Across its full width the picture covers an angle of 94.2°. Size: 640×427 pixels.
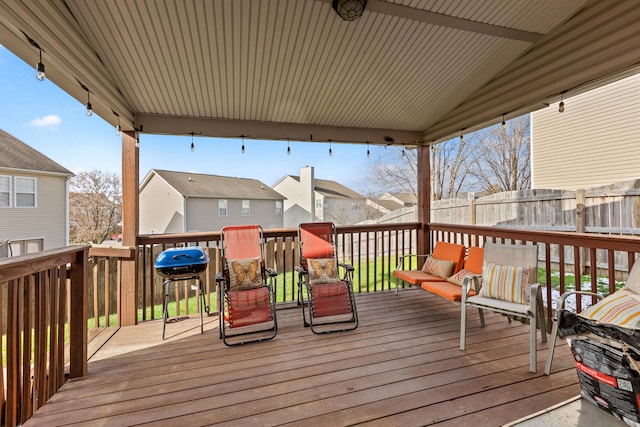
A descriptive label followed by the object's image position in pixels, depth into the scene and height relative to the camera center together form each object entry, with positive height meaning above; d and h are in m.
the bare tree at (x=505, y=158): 13.52 +2.59
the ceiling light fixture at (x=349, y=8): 2.72 +1.92
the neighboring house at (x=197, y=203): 13.09 +0.60
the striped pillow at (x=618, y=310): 1.89 -0.67
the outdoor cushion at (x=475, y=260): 4.00 -0.64
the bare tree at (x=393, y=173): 13.59 +2.01
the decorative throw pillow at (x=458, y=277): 3.94 -0.86
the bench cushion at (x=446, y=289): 3.46 -0.93
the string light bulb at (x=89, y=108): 2.85 +1.05
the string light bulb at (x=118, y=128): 3.62 +1.09
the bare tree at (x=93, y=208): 7.99 +0.26
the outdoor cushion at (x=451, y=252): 4.27 -0.58
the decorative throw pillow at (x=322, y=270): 3.98 -0.75
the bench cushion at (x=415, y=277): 4.11 -0.90
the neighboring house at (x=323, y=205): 14.62 +0.50
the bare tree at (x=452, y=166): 13.76 +2.22
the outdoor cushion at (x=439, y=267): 4.25 -0.78
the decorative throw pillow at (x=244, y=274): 3.70 -0.73
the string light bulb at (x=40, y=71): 2.06 +1.02
